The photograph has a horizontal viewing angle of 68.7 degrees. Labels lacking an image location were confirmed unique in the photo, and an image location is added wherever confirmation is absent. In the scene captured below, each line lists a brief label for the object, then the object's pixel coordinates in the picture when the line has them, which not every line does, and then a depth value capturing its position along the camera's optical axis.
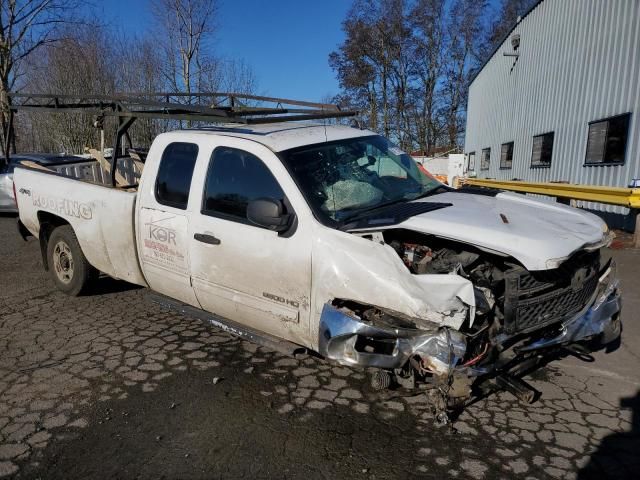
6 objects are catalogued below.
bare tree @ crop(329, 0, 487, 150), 36.69
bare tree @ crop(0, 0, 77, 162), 17.80
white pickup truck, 2.88
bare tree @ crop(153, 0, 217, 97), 18.74
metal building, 9.41
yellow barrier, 7.06
